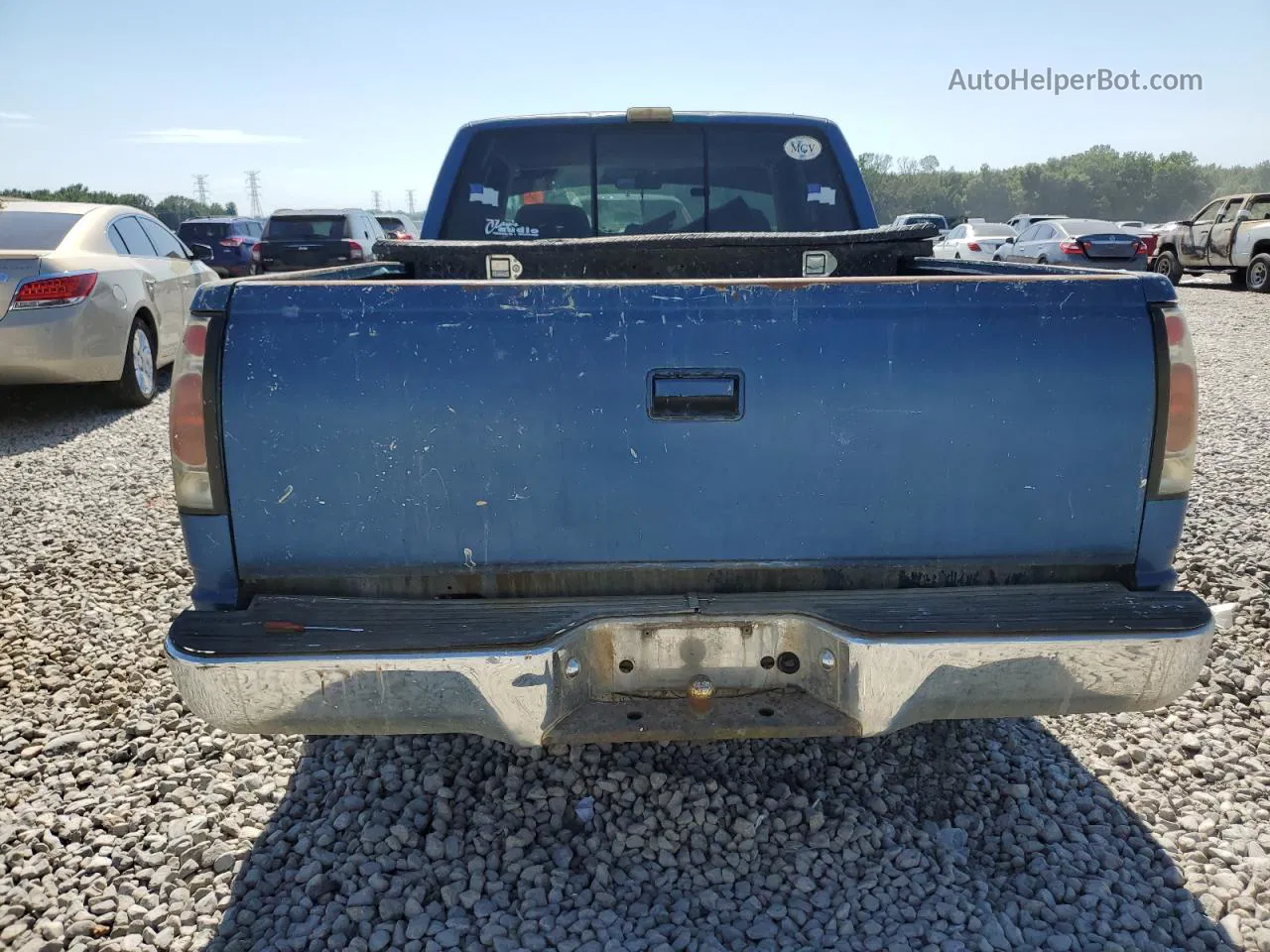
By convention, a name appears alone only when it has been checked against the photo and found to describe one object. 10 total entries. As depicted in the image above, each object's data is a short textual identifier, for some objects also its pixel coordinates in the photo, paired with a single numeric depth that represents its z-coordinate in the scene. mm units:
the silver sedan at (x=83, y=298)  6844
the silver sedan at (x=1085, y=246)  17703
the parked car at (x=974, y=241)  21094
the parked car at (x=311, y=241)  16734
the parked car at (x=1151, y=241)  19834
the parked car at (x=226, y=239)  22406
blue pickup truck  2076
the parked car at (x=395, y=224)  24716
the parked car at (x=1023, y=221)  21812
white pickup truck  17266
